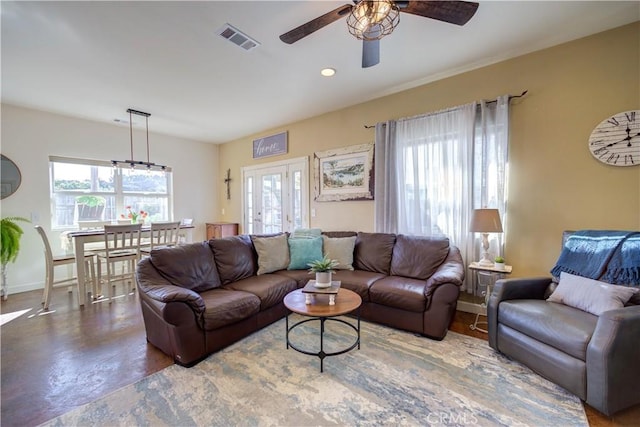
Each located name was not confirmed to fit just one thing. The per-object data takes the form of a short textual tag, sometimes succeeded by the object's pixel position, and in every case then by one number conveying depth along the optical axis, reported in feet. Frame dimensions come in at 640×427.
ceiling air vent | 7.44
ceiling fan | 5.21
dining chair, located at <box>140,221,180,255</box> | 12.42
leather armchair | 4.93
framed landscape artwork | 12.69
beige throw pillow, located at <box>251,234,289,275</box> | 10.60
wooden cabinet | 18.84
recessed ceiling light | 9.78
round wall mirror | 12.30
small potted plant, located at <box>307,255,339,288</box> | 7.61
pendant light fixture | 13.34
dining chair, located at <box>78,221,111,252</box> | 13.11
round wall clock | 7.26
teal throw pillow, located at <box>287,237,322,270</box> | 11.02
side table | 8.33
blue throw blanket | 6.18
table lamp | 8.30
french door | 15.47
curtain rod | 8.74
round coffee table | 6.56
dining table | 10.81
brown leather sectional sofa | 6.82
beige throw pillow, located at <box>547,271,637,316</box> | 5.84
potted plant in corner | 11.19
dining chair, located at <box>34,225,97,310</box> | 10.64
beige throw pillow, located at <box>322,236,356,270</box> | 11.15
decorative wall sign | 16.24
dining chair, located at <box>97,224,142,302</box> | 11.27
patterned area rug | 5.07
